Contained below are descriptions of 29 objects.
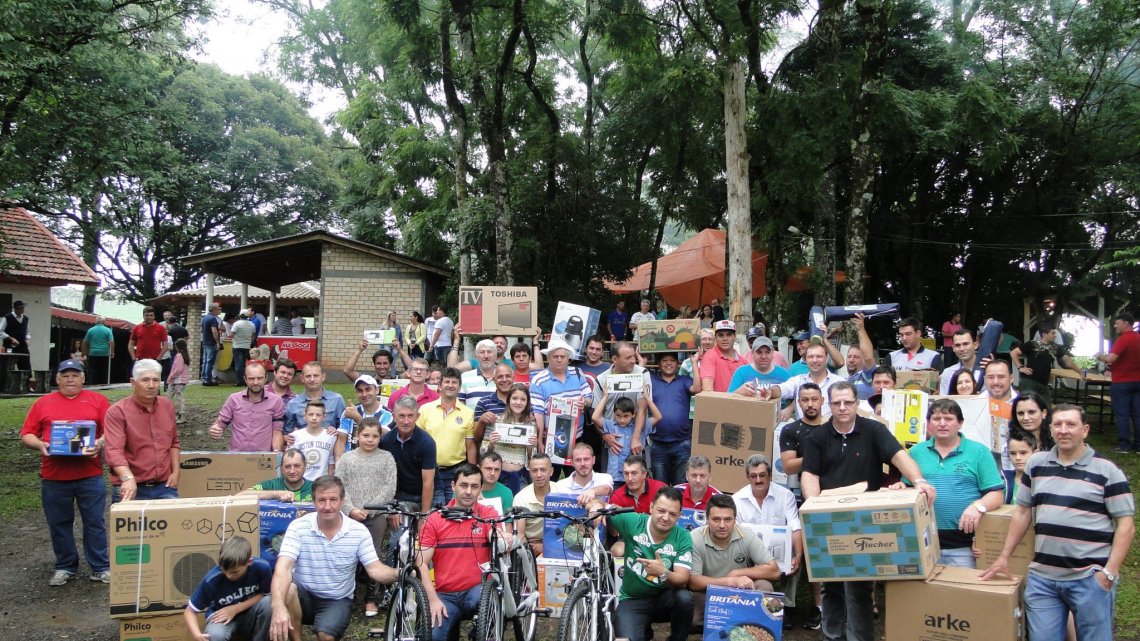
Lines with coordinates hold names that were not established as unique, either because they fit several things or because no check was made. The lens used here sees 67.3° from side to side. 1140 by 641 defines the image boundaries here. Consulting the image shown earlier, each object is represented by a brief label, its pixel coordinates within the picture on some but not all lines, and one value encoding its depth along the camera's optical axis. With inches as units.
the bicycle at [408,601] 214.2
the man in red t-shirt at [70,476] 283.0
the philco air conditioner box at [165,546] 226.5
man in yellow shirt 304.2
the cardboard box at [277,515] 253.1
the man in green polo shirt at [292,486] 261.0
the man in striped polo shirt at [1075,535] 183.8
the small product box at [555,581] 248.4
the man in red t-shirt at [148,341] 569.9
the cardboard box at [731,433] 290.4
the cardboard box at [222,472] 283.9
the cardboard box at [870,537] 191.3
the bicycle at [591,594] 209.2
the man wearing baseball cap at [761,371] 330.6
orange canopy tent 945.5
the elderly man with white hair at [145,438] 277.7
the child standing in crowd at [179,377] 534.6
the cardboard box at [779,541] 253.4
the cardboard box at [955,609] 187.5
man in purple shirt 310.3
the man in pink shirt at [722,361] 347.3
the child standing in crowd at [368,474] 271.0
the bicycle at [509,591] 215.3
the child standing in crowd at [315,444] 296.4
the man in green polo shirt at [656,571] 232.7
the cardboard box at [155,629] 227.1
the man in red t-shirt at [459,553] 233.5
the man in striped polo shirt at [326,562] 228.2
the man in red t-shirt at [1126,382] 486.9
